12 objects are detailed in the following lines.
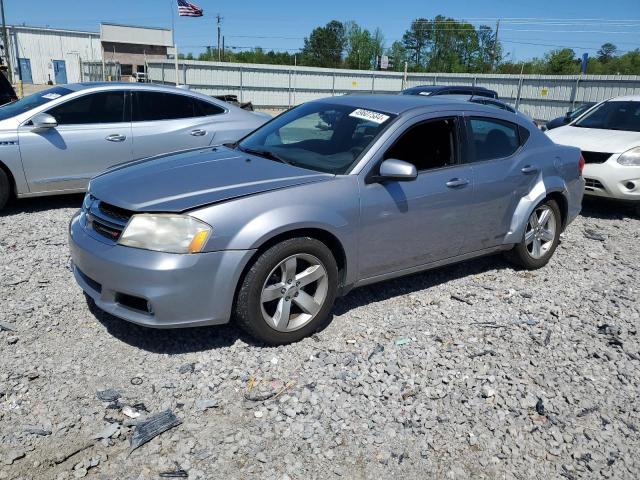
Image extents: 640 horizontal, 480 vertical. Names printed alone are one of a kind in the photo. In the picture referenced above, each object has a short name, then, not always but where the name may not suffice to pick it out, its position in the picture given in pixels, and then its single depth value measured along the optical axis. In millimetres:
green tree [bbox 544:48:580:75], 68812
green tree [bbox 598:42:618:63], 88800
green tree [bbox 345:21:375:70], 93000
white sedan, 7633
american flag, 27859
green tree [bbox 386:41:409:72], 94806
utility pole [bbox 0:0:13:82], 32741
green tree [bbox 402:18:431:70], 97512
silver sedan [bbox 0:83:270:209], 6355
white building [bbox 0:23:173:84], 59000
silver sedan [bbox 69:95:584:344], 3334
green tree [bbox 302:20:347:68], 95375
